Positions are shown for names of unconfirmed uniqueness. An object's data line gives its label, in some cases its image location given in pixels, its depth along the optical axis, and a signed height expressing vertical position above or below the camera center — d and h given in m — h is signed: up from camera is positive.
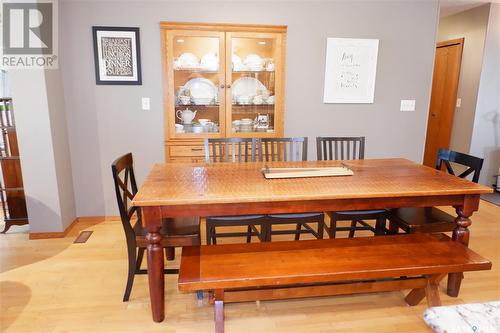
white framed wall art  3.37 +0.37
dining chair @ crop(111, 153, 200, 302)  1.90 -0.76
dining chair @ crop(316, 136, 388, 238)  2.35 -0.75
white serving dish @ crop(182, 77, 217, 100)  3.28 +0.16
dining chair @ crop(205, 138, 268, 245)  2.21 -0.75
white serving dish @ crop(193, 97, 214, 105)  3.31 +0.04
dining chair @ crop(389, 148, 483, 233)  2.19 -0.75
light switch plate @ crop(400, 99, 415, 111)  3.60 +0.03
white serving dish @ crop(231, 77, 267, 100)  3.32 +0.18
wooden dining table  1.73 -0.47
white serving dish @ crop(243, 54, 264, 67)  3.27 +0.44
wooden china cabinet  3.10 +0.21
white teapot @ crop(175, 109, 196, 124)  3.29 -0.11
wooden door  4.61 +0.15
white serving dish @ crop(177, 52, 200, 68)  3.18 +0.41
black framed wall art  3.04 +0.44
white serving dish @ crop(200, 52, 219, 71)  3.17 +0.41
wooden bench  1.61 -0.80
